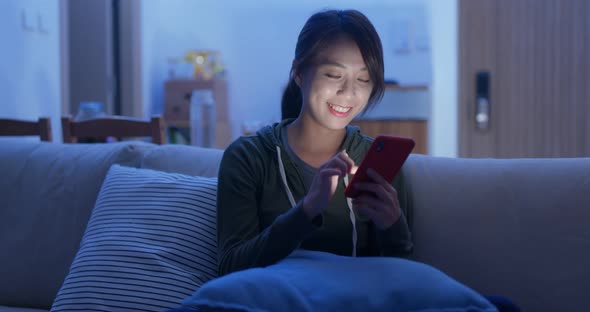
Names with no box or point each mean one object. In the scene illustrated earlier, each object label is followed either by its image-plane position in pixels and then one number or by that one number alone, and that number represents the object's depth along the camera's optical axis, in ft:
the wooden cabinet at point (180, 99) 18.45
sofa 4.27
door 9.14
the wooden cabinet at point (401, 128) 16.38
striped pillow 4.23
